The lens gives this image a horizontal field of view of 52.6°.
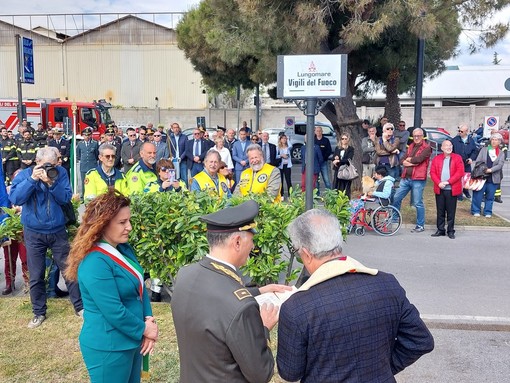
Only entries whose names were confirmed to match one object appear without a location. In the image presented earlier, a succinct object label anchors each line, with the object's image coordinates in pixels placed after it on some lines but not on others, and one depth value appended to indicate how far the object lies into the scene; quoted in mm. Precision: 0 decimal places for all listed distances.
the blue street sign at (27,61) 16864
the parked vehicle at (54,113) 23703
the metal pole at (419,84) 11875
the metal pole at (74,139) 8819
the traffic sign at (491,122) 17172
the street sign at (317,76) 5484
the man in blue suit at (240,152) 12353
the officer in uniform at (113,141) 13827
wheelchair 9562
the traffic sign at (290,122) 22100
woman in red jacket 9109
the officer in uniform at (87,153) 13641
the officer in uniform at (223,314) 1997
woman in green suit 2867
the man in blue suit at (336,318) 2049
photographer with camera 4811
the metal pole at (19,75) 16047
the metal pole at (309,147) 5277
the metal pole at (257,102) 24291
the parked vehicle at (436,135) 23711
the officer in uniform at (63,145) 14492
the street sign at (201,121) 17144
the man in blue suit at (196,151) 12797
